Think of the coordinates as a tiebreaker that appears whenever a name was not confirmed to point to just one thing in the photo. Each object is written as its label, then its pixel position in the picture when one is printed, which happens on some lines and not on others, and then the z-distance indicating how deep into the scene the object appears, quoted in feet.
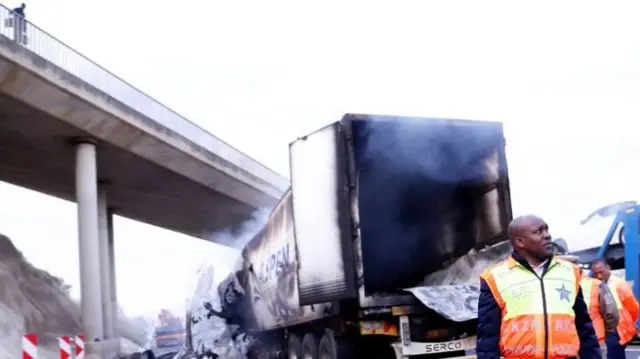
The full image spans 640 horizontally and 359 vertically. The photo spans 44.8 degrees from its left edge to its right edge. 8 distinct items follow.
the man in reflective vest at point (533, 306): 11.71
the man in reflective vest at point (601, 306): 17.02
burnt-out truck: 29.40
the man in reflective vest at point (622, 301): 20.95
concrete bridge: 62.18
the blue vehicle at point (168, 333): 70.95
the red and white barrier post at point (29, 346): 33.91
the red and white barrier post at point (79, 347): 42.23
